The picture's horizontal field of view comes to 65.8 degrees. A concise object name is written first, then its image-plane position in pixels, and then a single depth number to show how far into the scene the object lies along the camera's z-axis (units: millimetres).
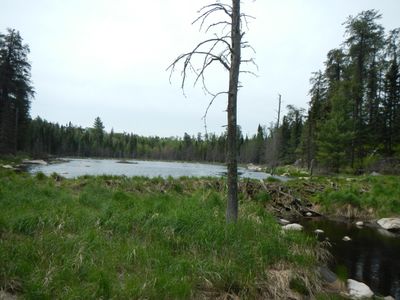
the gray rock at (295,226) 9862
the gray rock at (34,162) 42056
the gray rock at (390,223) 11711
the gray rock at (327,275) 5887
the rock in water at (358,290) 5352
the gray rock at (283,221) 11094
